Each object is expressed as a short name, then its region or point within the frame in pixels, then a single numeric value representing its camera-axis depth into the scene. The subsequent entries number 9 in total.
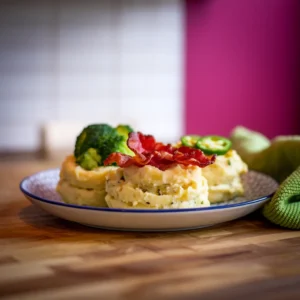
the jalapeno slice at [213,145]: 1.15
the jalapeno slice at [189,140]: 1.19
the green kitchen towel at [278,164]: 1.04
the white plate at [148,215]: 0.93
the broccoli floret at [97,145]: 1.10
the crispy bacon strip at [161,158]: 0.97
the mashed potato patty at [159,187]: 0.95
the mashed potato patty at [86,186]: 1.04
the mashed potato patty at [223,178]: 1.10
